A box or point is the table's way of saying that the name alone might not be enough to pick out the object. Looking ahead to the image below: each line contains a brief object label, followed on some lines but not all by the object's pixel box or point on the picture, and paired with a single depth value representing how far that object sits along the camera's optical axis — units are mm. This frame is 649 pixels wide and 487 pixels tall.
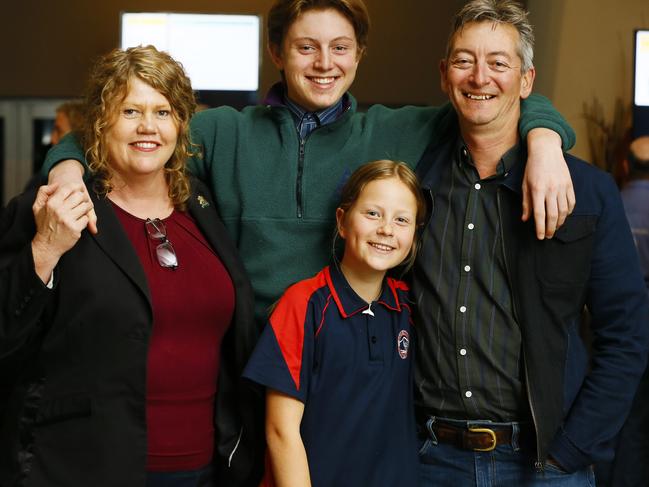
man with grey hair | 2148
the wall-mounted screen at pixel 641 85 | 5043
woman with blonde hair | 2025
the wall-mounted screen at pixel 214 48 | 5250
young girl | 2111
